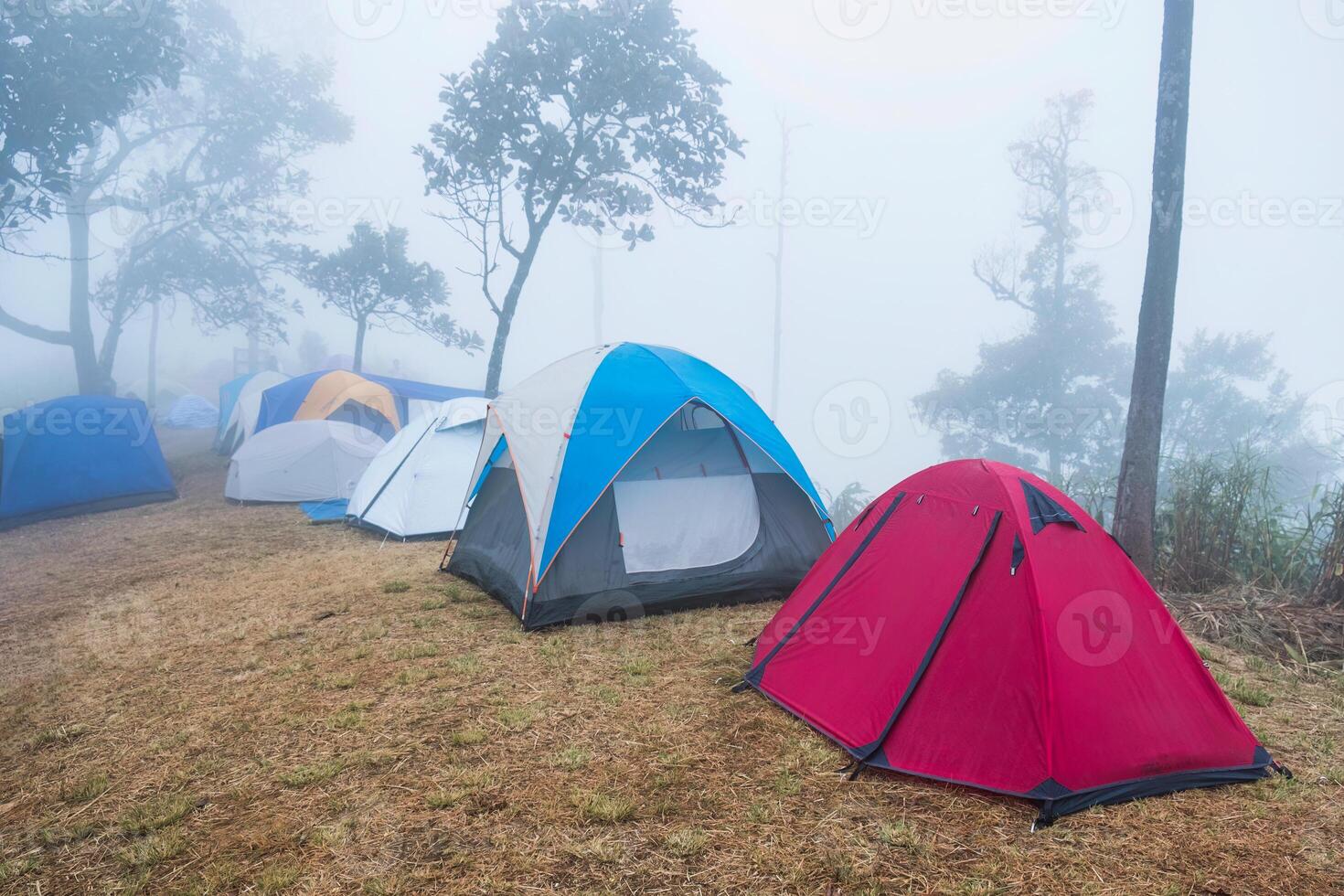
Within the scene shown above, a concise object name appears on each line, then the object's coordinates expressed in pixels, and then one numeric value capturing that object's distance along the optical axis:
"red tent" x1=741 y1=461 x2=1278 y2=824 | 2.75
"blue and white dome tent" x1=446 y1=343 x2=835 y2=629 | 5.04
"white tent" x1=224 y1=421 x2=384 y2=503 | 10.29
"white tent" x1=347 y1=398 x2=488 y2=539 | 8.07
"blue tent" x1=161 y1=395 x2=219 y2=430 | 21.58
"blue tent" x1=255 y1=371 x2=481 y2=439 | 12.26
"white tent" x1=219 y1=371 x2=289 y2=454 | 13.59
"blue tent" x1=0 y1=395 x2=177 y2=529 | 9.09
